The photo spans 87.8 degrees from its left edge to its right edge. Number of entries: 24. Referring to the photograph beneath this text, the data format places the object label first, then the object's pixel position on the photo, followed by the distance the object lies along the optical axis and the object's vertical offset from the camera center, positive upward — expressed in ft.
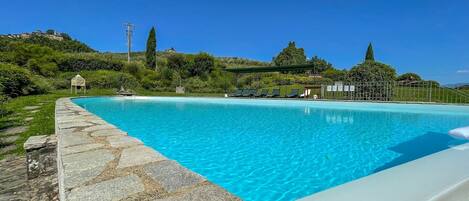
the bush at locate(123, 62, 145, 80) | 84.47 +9.26
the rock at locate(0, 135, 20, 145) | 10.42 -2.01
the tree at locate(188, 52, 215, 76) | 90.02 +11.37
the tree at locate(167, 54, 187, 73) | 91.00 +12.61
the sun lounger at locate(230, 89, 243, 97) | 61.17 +0.76
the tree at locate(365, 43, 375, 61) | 89.30 +15.87
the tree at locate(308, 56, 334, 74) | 110.32 +15.85
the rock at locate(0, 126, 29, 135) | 12.18 -1.88
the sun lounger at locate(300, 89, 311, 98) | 54.45 +0.78
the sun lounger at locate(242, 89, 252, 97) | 59.77 +0.75
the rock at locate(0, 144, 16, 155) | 8.97 -2.08
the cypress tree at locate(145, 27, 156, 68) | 96.49 +18.00
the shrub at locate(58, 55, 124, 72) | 81.61 +10.81
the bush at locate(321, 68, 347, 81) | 89.96 +8.74
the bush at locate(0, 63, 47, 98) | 37.35 +2.17
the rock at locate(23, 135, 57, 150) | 7.85 -1.62
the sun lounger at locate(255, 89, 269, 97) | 58.54 +0.53
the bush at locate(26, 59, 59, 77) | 73.51 +8.43
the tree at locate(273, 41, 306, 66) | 133.39 +23.13
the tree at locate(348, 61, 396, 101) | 43.19 +3.15
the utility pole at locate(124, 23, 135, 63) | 100.81 +26.80
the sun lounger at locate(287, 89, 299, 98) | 54.73 +0.54
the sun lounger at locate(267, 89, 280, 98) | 57.06 +0.65
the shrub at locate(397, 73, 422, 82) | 81.75 +7.51
